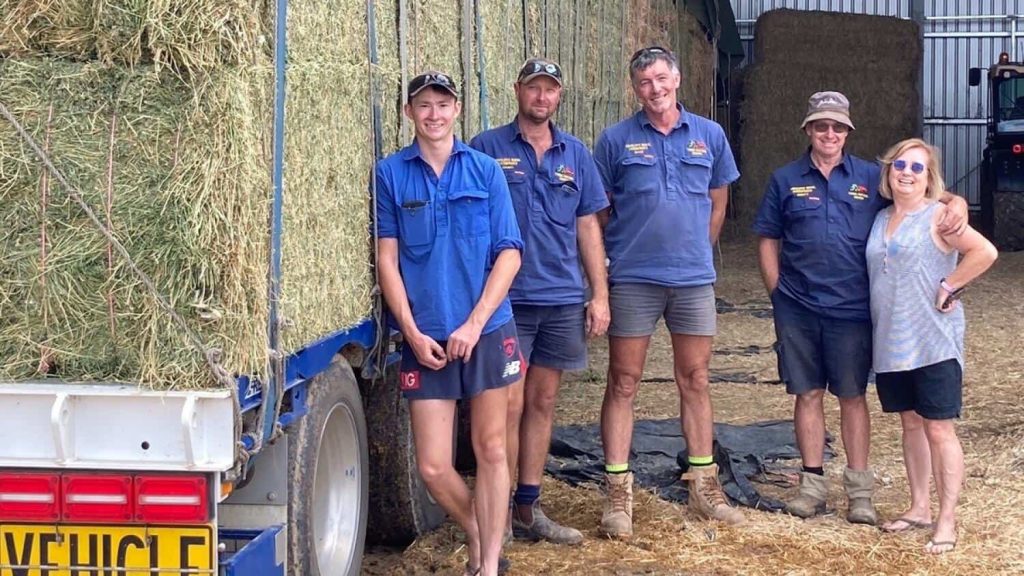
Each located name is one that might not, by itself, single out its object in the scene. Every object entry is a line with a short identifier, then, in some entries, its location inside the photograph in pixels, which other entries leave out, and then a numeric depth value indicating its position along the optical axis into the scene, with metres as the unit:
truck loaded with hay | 3.28
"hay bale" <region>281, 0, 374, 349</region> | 3.77
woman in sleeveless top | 5.19
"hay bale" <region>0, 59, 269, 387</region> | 3.29
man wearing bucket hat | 5.60
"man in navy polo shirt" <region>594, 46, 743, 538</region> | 5.48
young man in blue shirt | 4.40
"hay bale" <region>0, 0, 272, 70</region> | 3.24
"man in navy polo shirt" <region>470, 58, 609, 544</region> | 5.17
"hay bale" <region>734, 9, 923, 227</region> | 20.02
